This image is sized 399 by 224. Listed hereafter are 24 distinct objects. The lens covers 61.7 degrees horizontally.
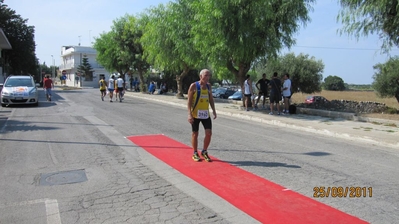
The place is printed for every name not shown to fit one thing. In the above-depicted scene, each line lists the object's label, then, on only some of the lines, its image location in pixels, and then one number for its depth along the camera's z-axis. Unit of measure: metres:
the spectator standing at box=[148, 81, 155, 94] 34.69
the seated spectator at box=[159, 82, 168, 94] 34.80
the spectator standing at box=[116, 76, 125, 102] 21.45
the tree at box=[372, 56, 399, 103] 20.88
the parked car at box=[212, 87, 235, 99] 41.22
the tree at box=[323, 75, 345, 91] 61.91
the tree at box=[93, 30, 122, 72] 37.78
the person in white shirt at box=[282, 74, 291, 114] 14.61
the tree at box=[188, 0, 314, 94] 14.98
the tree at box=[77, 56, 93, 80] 66.62
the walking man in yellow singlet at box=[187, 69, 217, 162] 6.64
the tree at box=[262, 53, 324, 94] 29.36
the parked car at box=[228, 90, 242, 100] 36.11
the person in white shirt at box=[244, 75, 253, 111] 15.92
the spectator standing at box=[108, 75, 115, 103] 21.50
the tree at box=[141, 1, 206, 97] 20.22
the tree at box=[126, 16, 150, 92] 35.16
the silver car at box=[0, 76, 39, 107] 16.58
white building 67.69
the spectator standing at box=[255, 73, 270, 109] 16.27
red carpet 4.22
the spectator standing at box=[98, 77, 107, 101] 22.22
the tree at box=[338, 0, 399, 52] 12.03
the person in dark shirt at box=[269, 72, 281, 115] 14.40
